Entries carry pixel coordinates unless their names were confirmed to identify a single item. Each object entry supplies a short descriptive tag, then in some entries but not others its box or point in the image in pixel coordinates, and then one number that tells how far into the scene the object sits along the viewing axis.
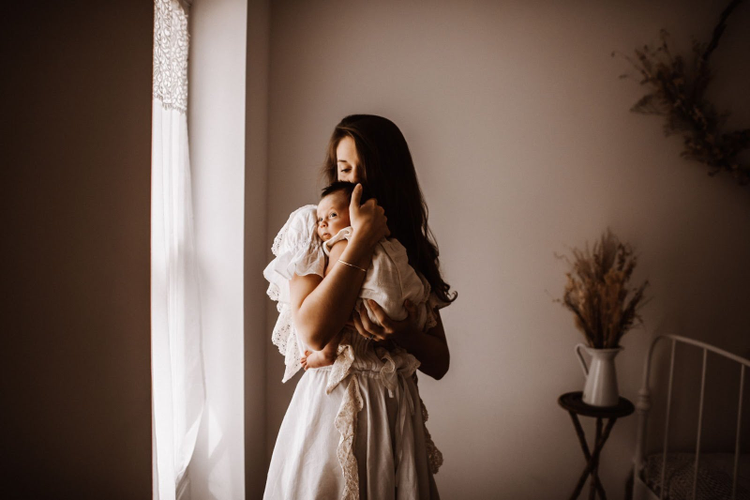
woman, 0.98
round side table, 1.89
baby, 0.99
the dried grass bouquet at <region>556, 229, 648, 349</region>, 1.93
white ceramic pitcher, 1.93
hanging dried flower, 2.04
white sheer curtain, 1.19
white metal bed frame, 2.03
